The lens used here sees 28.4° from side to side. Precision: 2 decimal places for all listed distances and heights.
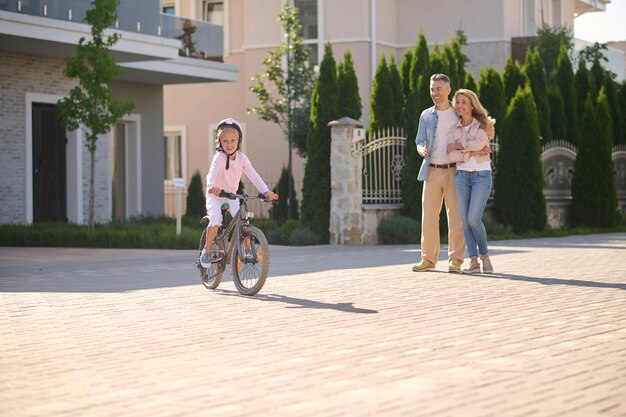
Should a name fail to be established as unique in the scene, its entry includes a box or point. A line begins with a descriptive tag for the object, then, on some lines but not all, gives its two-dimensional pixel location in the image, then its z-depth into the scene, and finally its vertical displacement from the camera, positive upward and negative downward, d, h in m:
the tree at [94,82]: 23.19 +2.57
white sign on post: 21.45 +0.49
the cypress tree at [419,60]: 23.95 +2.99
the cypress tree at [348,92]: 22.91 +2.27
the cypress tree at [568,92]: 29.66 +2.94
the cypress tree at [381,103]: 23.80 +2.13
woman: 13.74 +0.52
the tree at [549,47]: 35.97 +4.79
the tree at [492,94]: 25.09 +2.40
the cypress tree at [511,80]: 27.67 +2.94
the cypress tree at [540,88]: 27.83 +2.84
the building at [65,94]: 24.48 +2.53
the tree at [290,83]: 31.80 +3.41
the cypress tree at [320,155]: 22.20 +1.08
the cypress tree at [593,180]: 26.81 +0.66
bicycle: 11.49 -0.35
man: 14.01 +0.38
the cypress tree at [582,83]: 31.36 +3.25
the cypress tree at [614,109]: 30.44 +2.51
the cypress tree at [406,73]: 24.94 +2.85
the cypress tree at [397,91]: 24.03 +2.39
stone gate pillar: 21.62 +0.56
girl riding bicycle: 11.94 +0.42
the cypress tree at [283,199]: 29.92 +0.39
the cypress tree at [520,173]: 24.20 +0.75
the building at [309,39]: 36.22 +5.25
